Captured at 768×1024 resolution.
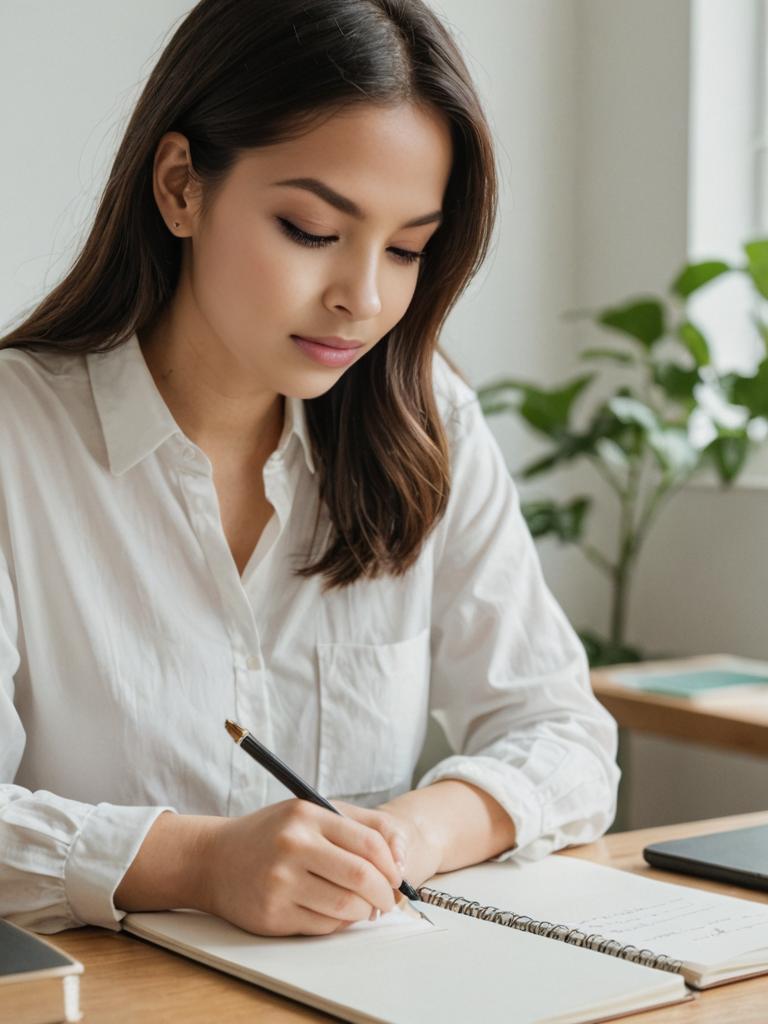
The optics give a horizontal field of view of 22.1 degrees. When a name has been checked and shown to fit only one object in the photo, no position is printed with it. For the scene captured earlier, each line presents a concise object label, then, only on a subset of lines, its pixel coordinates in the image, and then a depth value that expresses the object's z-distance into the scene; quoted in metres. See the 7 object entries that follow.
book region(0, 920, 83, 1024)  0.86
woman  1.08
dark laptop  1.08
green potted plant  2.10
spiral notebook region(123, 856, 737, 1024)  0.89
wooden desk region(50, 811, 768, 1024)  0.89
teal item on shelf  1.84
